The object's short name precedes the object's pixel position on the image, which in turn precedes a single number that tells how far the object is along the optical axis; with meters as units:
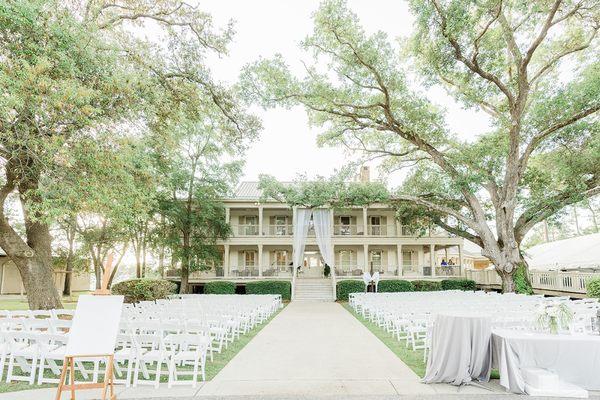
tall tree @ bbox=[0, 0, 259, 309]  8.22
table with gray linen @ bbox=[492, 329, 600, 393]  5.99
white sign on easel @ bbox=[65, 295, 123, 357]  4.85
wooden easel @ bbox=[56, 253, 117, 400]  4.56
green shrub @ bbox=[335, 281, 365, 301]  26.61
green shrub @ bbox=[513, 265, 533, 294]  20.66
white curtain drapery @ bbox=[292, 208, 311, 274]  27.64
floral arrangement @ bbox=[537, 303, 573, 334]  6.43
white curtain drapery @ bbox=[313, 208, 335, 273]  27.58
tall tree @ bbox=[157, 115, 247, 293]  25.58
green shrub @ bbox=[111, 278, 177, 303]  18.45
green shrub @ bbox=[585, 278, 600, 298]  16.37
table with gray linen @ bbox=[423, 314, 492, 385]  6.25
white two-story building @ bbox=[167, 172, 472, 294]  29.47
